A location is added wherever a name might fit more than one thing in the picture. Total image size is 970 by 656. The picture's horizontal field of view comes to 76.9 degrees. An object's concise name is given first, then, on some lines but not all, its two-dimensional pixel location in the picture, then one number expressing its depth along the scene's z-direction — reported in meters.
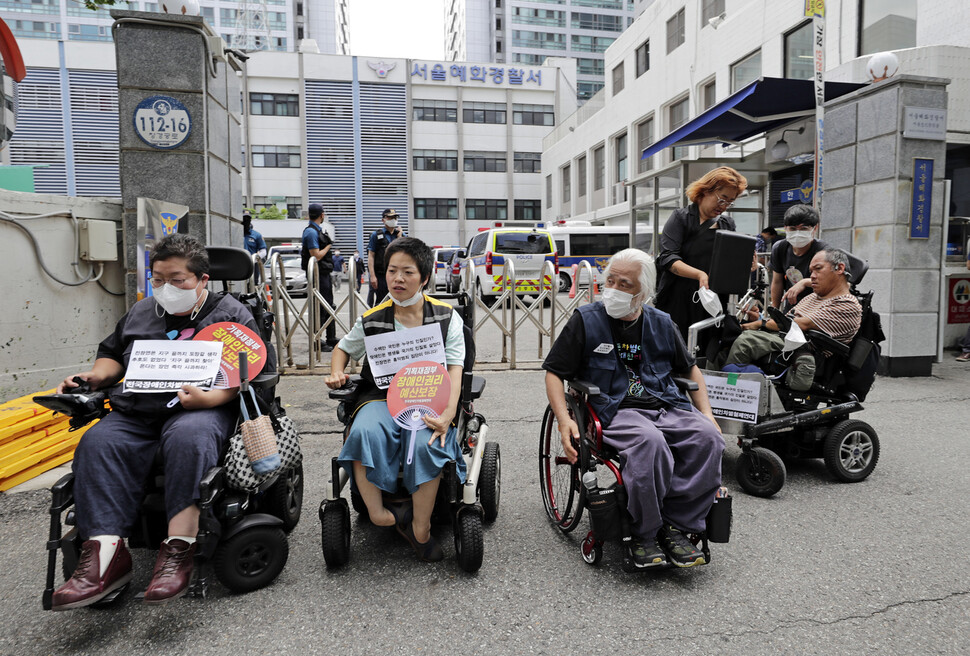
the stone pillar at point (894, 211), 6.42
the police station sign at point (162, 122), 5.33
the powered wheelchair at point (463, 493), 2.65
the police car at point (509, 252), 15.49
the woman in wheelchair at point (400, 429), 2.60
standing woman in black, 4.04
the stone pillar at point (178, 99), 5.26
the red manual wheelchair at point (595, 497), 2.55
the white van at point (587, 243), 18.08
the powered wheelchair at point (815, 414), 3.61
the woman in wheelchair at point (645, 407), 2.57
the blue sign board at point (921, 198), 6.46
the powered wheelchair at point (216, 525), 2.31
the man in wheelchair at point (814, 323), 3.71
